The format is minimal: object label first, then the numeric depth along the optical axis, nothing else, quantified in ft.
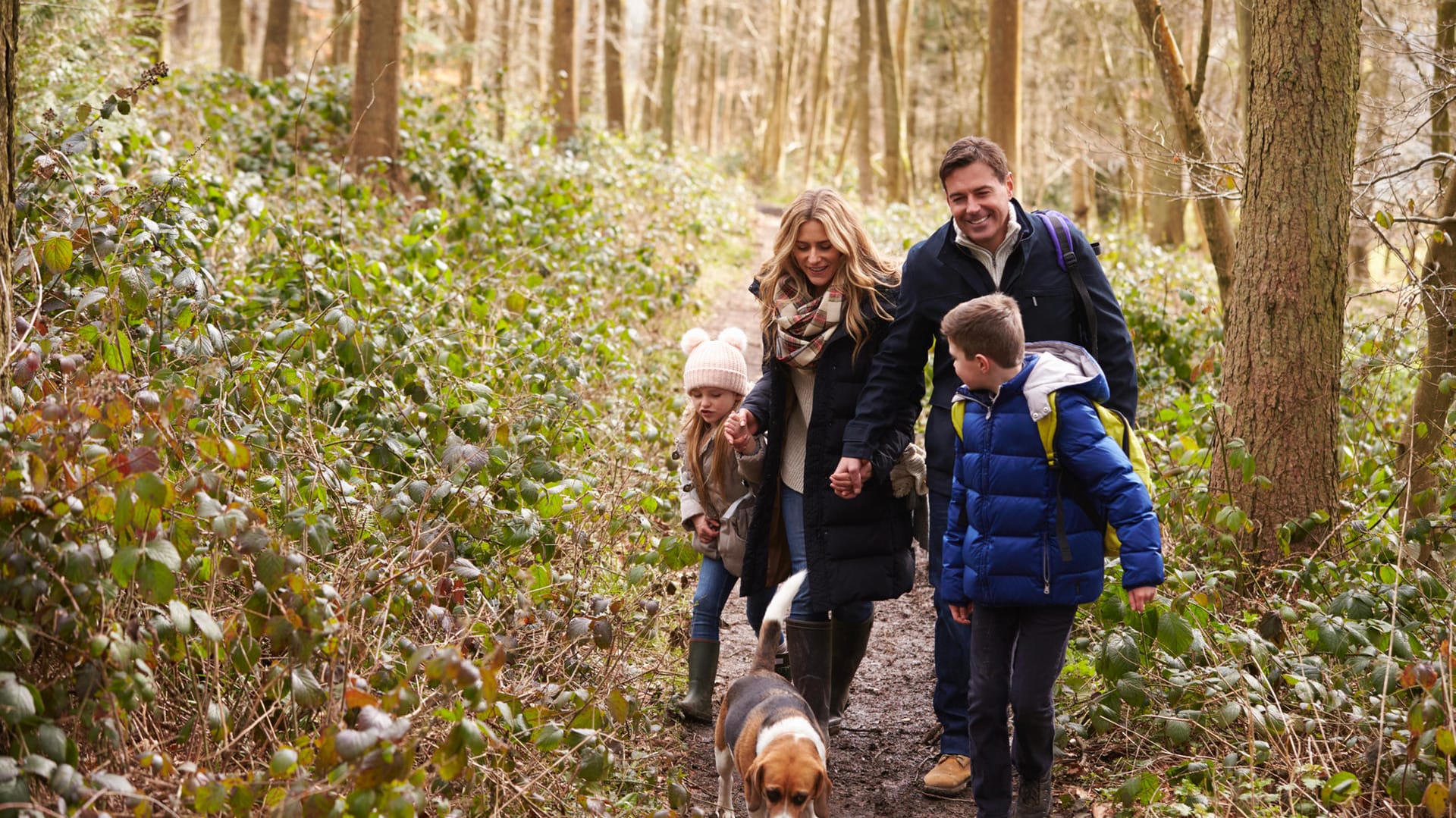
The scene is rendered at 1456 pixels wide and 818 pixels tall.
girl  17.04
